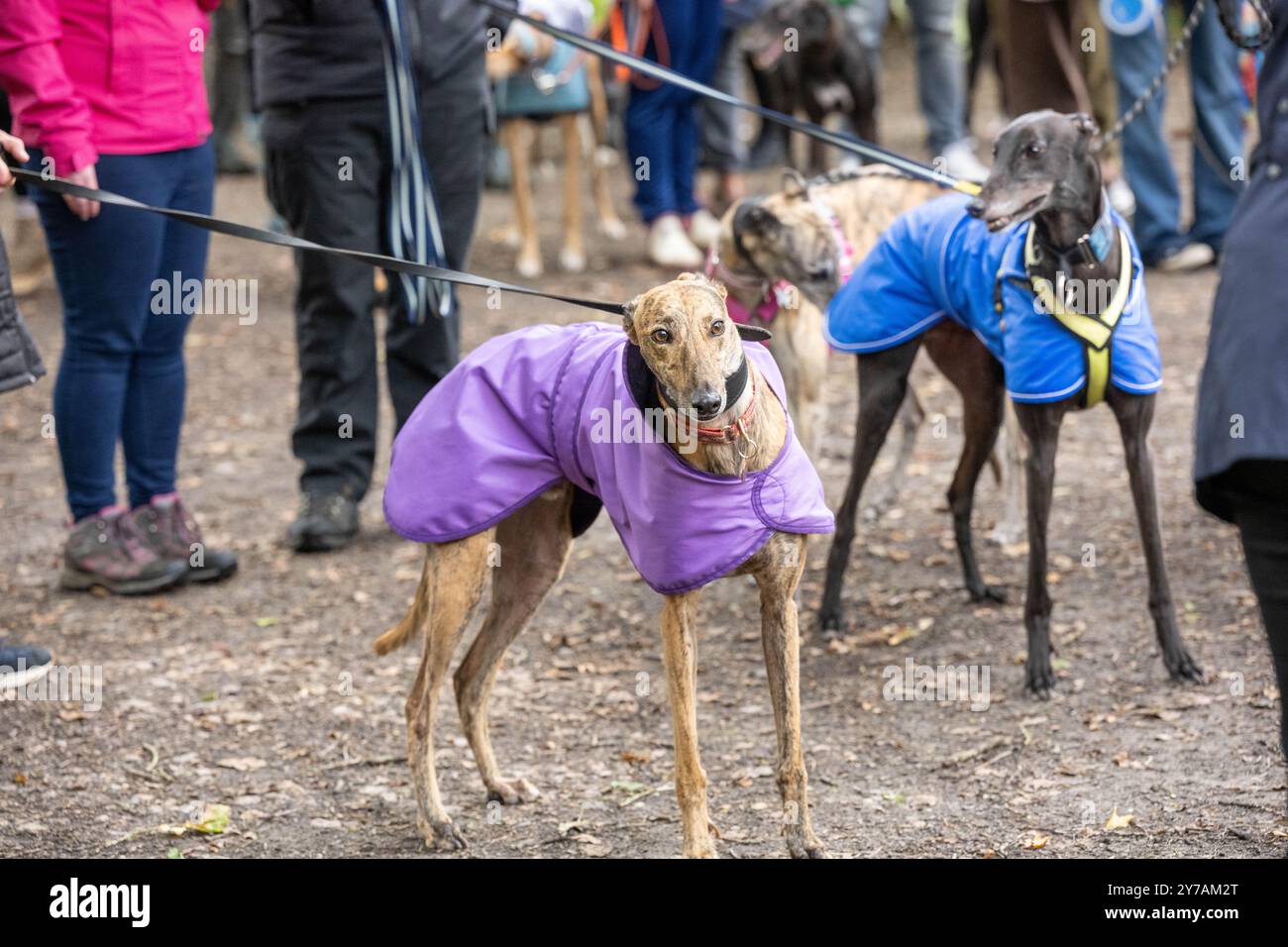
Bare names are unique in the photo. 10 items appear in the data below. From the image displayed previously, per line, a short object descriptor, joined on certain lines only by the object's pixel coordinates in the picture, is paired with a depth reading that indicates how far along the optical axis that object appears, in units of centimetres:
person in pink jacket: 460
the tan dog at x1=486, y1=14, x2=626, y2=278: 937
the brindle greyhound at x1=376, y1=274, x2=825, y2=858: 315
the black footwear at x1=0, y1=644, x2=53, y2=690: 453
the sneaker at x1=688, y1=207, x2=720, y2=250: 1017
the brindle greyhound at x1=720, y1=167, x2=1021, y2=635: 488
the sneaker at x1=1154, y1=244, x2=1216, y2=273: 890
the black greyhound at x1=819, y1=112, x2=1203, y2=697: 405
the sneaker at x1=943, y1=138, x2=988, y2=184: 1018
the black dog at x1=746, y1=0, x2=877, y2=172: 937
